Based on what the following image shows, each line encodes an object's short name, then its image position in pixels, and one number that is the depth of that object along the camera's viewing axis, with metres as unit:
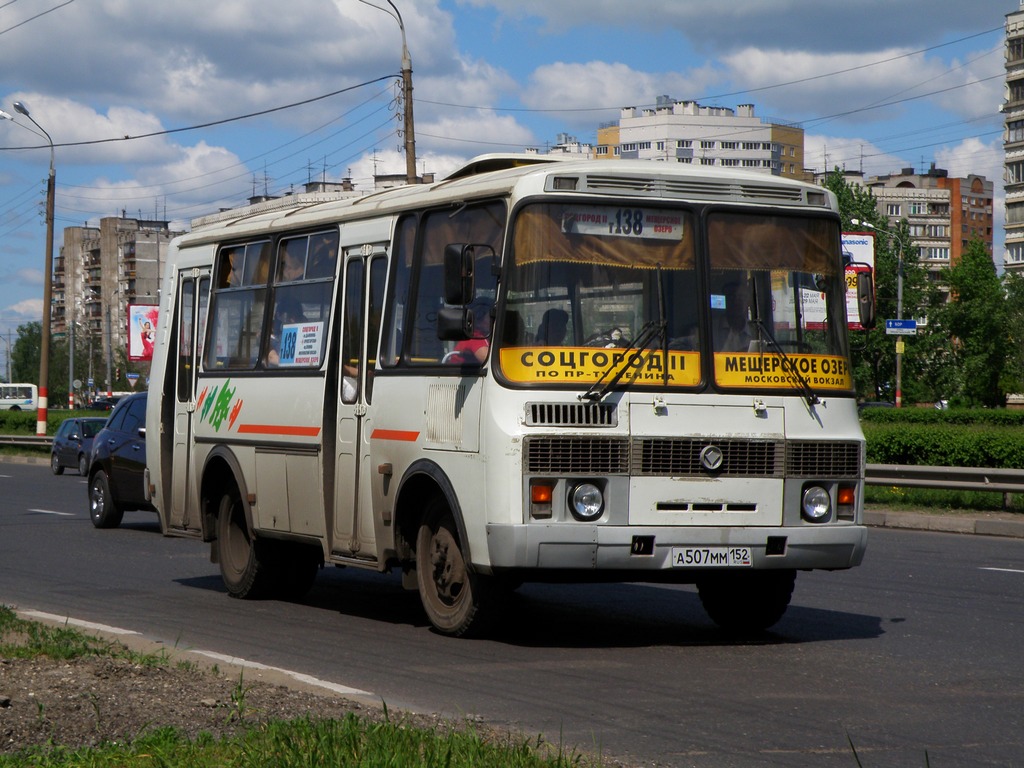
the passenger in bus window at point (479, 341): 9.48
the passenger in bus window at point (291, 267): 12.02
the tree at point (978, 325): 106.56
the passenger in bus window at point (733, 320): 9.69
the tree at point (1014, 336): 102.12
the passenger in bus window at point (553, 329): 9.29
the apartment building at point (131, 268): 191.00
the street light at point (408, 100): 30.79
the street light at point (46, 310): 49.72
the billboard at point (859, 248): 41.84
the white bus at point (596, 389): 9.24
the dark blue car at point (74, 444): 36.50
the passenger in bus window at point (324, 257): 11.56
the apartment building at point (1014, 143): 125.62
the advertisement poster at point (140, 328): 53.38
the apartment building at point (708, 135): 190.50
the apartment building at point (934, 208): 185.38
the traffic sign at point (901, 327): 51.00
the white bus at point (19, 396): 118.12
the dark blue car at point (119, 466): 21.02
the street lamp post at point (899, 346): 63.72
